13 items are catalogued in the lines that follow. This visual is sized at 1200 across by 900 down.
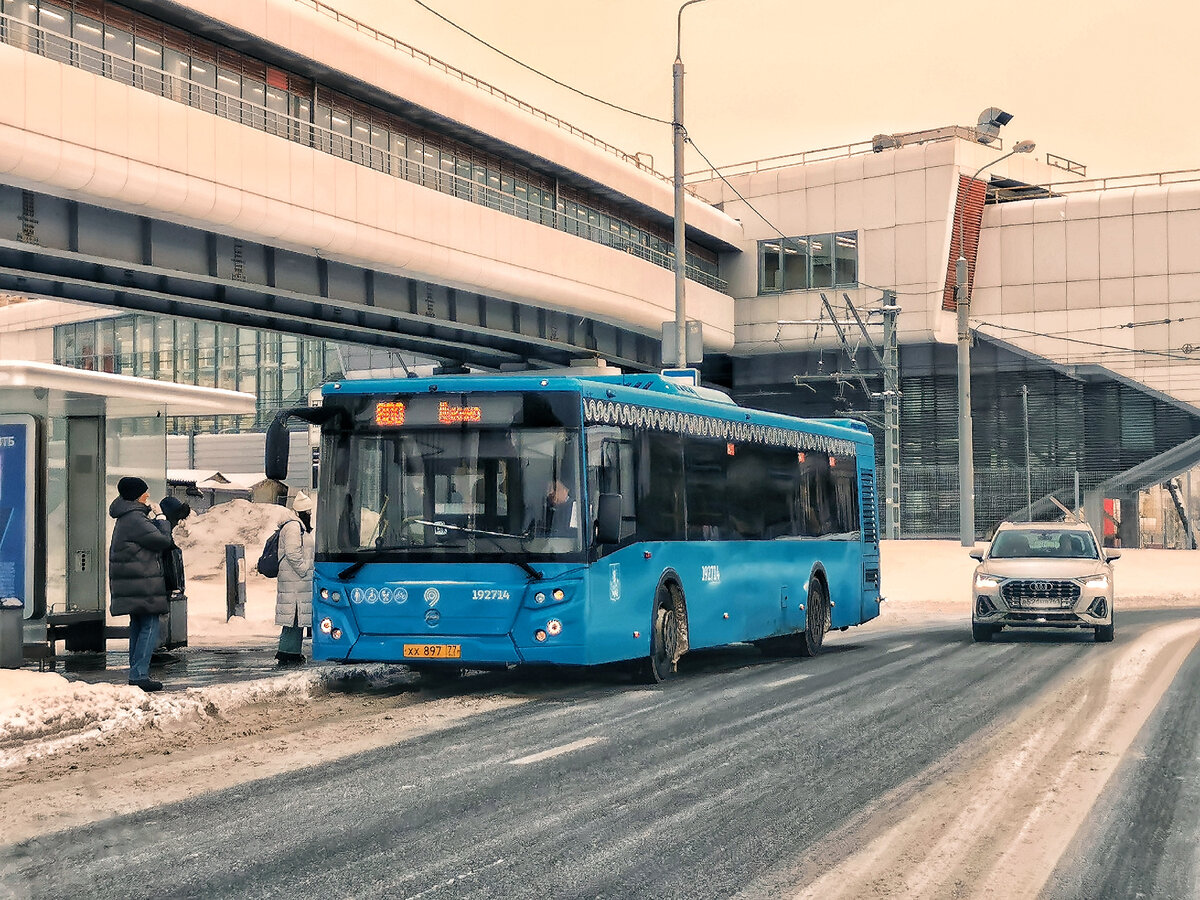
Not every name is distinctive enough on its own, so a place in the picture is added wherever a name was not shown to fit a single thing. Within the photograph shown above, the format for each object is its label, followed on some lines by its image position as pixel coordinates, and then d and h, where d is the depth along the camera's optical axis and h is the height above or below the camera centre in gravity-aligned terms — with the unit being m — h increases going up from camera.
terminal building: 31.27 +7.47
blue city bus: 13.96 -0.14
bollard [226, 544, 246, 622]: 24.00 -1.09
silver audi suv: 20.80 -1.15
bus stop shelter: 15.45 +0.44
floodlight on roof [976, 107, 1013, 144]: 76.12 +18.57
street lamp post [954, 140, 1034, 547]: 46.47 +2.60
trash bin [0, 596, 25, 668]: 13.98 -1.10
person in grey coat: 16.70 -0.81
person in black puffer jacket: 13.25 -0.52
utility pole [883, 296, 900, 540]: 49.70 +3.35
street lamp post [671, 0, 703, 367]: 29.08 +5.20
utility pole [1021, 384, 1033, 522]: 65.56 +1.41
